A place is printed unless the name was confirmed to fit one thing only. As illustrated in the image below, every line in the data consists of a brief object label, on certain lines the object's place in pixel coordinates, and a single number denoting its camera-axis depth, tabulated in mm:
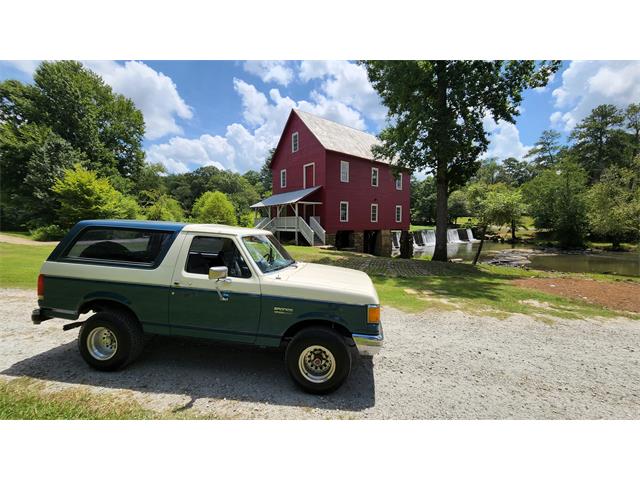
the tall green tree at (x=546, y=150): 66750
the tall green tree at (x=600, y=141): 48438
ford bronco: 3623
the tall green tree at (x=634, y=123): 45969
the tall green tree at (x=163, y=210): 32375
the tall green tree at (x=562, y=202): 36062
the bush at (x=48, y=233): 22211
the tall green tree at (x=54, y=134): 27641
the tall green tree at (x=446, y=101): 15305
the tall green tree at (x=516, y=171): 80938
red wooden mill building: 24516
